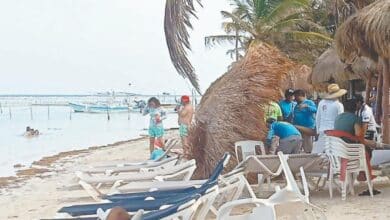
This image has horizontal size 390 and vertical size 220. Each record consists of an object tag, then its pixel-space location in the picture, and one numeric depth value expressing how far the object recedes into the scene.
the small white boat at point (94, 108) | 79.00
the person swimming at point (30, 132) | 35.72
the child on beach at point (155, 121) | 12.52
